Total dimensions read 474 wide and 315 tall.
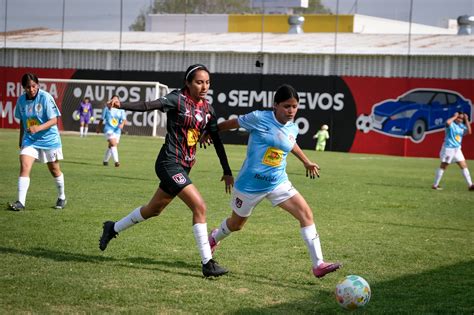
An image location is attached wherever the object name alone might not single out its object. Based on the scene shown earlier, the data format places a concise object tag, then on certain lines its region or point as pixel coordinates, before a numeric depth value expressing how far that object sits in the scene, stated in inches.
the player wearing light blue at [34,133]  497.0
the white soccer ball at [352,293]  274.1
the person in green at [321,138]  1605.4
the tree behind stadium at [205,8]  2087.1
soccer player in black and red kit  331.3
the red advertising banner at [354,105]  1565.0
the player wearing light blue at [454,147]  848.3
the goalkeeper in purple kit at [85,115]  1628.9
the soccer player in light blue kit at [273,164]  330.0
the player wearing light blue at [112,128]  947.0
